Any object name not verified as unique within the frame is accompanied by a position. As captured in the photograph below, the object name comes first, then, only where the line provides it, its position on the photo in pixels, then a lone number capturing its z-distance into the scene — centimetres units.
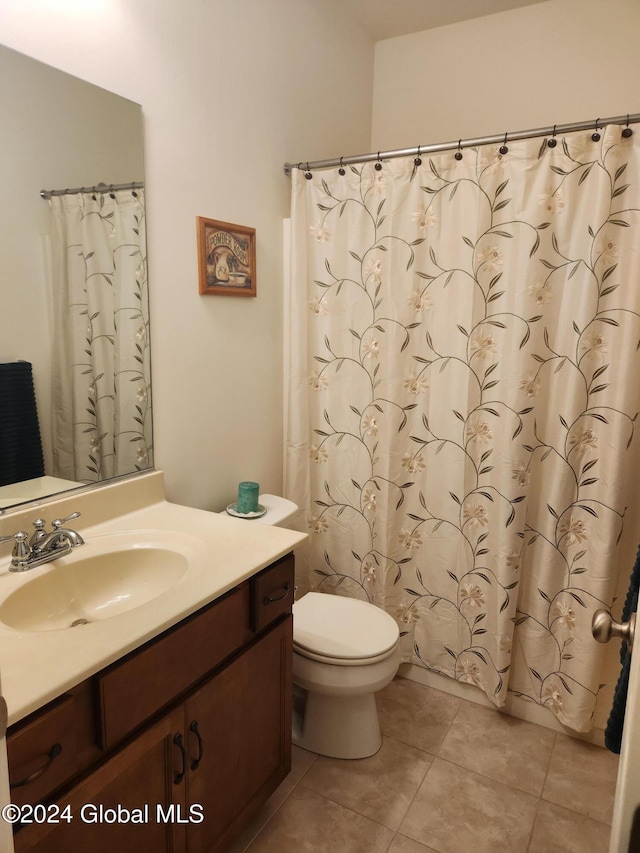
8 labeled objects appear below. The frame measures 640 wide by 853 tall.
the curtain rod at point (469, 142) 167
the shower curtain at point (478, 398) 176
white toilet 177
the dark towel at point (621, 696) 102
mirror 131
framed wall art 184
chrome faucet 130
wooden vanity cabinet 102
